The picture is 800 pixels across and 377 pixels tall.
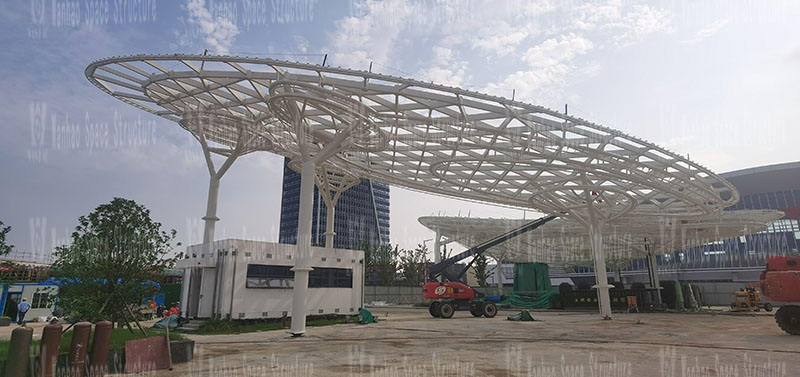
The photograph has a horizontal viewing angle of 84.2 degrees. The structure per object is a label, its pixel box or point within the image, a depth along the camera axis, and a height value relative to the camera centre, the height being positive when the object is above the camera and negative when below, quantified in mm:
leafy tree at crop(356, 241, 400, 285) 75312 +3172
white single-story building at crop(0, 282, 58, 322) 29703 -1342
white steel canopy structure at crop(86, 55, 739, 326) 19625 +7975
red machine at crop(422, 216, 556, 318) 35094 -1611
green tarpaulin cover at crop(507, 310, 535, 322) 31047 -2518
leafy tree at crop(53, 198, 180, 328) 12734 +458
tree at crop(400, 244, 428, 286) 76312 +2483
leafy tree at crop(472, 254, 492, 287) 69125 +1641
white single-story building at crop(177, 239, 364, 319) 23891 -118
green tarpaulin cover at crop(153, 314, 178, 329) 24069 -2390
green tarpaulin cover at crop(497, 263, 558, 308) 57156 -138
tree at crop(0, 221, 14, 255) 18658 +1366
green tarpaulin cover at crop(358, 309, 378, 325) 28373 -2378
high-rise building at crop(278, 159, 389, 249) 170875 +25427
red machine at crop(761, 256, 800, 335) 19969 -537
